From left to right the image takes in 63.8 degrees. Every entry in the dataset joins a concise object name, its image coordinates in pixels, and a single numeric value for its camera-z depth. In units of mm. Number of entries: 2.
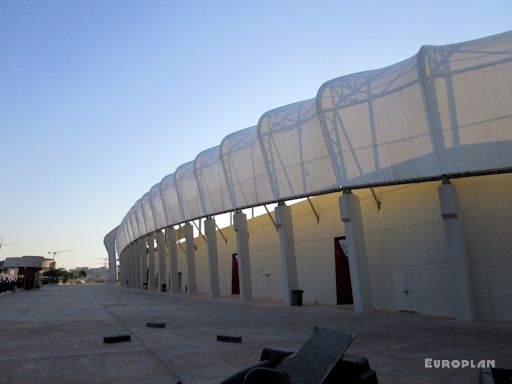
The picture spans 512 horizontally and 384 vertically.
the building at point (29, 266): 58812
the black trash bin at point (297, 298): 25031
